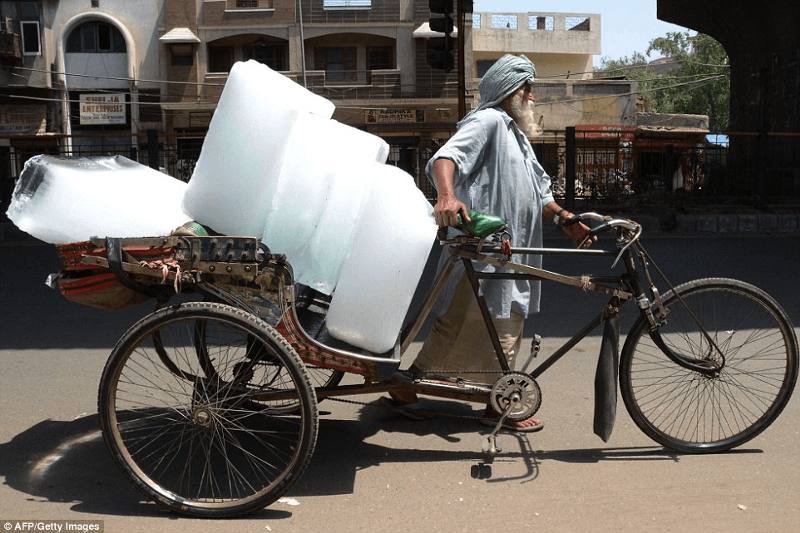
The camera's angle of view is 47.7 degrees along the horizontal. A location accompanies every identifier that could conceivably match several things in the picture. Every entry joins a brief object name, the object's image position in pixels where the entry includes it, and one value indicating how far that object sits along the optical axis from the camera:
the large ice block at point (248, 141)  3.14
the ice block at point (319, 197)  3.17
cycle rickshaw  3.12
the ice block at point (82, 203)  3.31
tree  53.89
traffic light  13.21
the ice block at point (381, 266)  3.23
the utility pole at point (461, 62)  14.09
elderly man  3.88
